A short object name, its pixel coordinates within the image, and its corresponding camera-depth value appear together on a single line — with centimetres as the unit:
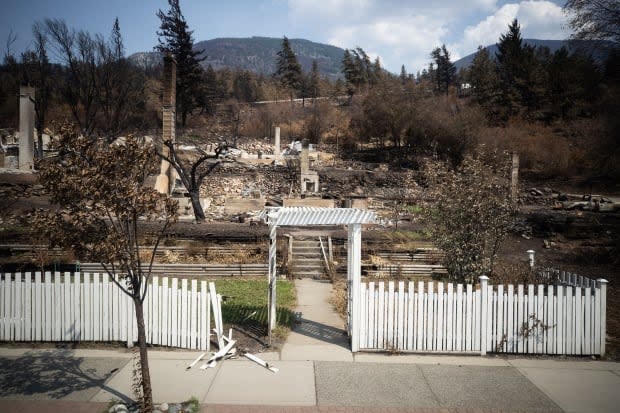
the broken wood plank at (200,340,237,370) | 706
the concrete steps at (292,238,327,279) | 1412
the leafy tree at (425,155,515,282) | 1045
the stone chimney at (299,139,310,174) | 3369
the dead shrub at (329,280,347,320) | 1029
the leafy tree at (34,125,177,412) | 522
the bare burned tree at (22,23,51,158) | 3673
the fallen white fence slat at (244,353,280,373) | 695
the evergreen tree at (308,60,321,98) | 8771
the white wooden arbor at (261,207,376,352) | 774
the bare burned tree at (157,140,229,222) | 2098
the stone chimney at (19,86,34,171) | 2941
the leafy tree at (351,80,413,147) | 5091
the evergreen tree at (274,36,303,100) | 8775
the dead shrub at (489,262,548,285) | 1016
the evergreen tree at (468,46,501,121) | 5338
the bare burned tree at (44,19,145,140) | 3600
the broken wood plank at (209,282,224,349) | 766
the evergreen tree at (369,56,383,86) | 9026
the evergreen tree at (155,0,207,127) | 5156
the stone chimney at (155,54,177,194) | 2464
